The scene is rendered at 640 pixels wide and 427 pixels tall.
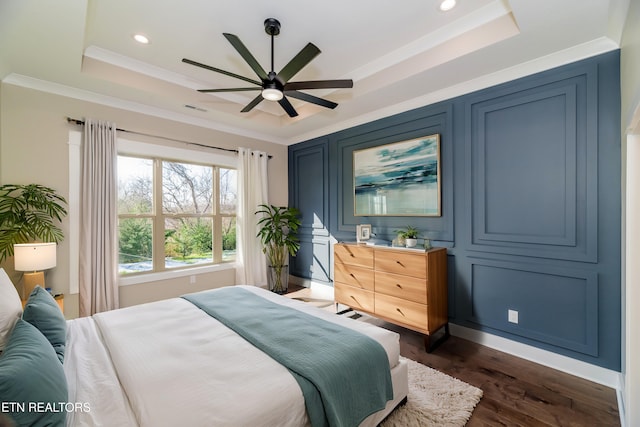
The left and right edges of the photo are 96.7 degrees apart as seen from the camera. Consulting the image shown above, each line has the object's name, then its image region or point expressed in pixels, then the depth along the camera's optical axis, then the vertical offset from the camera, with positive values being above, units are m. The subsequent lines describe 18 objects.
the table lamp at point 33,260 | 2.52 -0.42
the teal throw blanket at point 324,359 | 1.35 -0.78
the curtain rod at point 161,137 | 3.16 +1.01
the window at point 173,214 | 3.69 -0.02
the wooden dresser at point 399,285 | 2.82 -0.80
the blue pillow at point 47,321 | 1.49 -0.58
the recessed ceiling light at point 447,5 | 2.18 +1.61
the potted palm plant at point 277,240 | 4.73 -0.48
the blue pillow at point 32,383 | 0.89 -0.59
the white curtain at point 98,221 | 3.18 -0.09
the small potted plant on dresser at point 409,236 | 3.18 -0.28
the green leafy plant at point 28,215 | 2.65 -0.02
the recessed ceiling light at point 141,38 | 2.58 +1.61
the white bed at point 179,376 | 1.13 -0.78
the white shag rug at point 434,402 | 1.82 -1.34
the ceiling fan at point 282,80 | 2.04 +1.08
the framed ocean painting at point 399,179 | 3.27 +0.41
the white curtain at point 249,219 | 4.52 -0.11
